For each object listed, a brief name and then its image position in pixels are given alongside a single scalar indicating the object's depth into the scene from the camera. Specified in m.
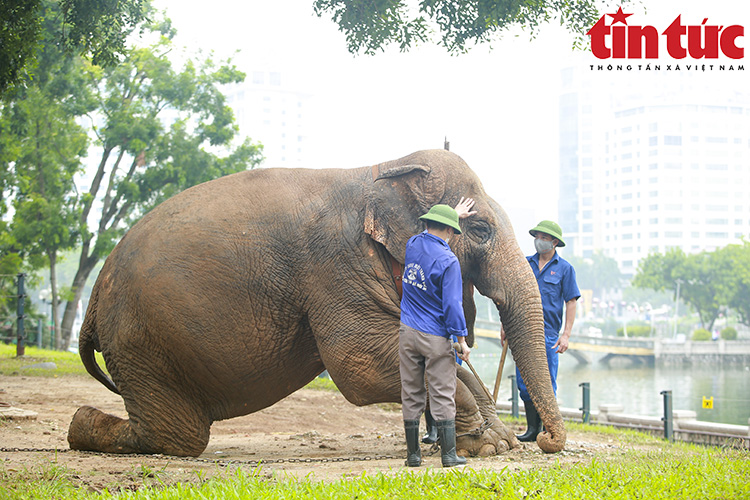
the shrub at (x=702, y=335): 68.44
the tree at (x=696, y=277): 69.62
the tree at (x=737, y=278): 68.38
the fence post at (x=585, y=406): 12.23
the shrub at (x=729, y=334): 68.06
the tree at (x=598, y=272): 118.88
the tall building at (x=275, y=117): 144.25
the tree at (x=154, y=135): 25.00
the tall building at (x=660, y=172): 132.50
